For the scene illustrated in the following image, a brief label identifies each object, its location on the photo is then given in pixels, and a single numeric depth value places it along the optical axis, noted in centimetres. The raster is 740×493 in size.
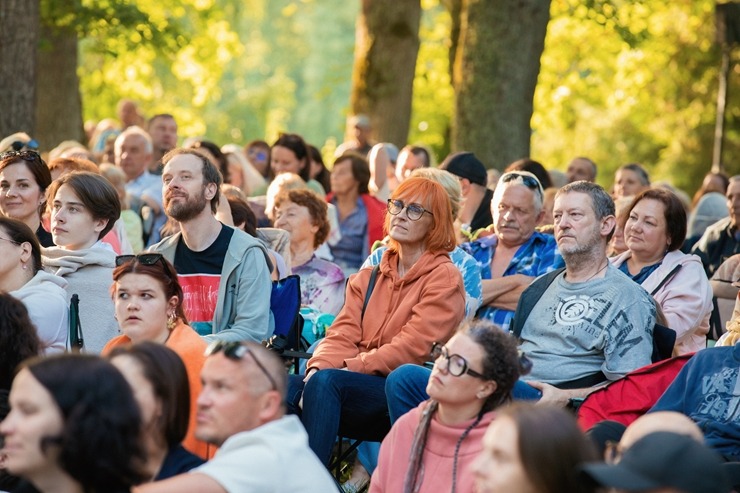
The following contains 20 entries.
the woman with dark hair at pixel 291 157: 2046
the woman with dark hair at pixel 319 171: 2230
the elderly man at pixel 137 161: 2009
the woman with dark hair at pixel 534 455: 663
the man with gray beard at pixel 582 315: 1109
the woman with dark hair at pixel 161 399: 800
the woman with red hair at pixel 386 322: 1116
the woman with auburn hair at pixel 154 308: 1035
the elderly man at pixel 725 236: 1827
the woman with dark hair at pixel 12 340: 929
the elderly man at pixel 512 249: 1313
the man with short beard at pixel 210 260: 1226
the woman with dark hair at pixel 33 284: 1124
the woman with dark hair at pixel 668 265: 1259
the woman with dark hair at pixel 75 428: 703
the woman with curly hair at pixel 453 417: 910
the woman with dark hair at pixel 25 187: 1398
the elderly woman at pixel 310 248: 1540
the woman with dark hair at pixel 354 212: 1891
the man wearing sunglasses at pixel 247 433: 745
